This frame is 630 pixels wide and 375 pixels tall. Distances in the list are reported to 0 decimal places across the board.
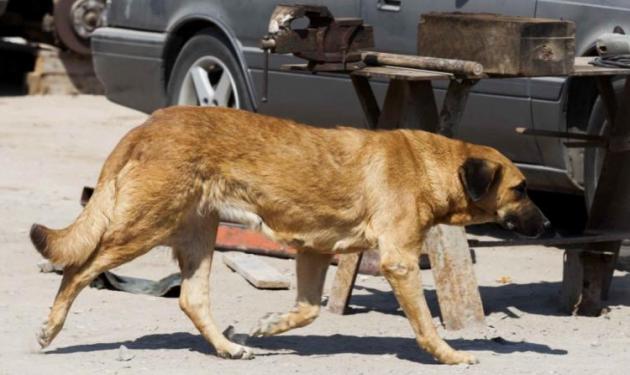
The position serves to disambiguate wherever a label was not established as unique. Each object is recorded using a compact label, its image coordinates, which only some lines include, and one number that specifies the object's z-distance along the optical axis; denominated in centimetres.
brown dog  1255
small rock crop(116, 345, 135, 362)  1259
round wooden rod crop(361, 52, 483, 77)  1330
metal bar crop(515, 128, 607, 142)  1560
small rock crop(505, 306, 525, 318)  1523
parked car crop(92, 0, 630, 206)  1723
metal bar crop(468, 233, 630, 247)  1473
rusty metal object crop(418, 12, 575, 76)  1363
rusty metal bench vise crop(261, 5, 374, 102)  1370
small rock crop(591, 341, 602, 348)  1389
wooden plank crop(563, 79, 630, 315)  1545
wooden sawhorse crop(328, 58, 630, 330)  1416
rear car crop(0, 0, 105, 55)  3145
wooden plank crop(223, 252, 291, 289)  1609
